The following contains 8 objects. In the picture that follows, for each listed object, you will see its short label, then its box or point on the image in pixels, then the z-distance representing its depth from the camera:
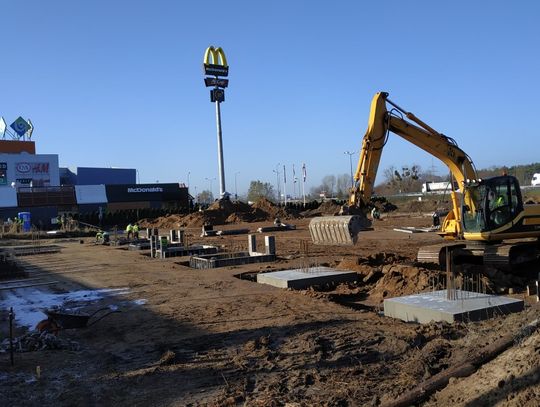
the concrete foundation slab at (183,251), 24.94
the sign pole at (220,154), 68.76
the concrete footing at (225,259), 20.25
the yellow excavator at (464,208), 14.12
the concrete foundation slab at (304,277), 14.01
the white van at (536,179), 59.10
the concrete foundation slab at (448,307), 9.09
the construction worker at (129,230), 35.56
